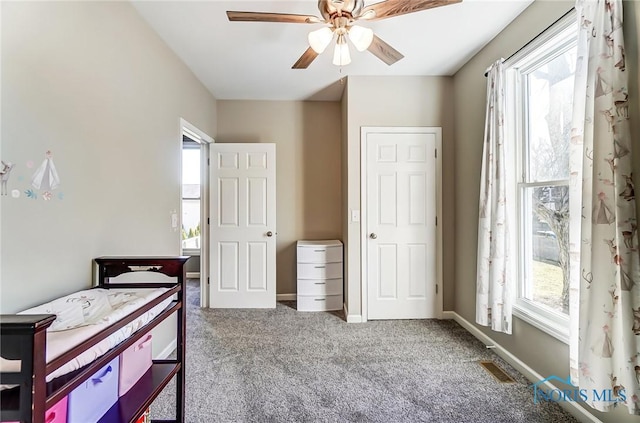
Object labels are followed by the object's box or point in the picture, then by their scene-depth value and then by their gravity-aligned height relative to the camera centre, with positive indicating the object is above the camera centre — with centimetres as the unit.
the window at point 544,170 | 178 +26
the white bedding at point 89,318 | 80 -39
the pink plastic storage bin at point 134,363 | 124 -72
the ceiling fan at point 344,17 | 155 +108
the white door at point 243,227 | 339 -22
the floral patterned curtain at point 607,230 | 124 -10
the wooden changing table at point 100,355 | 67 -43
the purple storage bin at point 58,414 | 90 -66
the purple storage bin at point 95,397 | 99 -70
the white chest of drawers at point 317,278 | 330 -81
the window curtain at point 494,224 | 209 -13
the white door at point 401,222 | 300 -15
